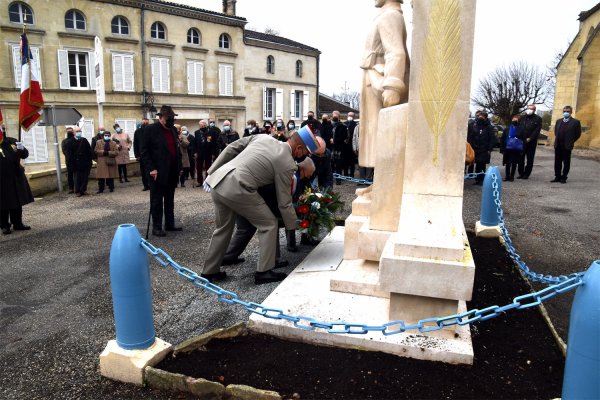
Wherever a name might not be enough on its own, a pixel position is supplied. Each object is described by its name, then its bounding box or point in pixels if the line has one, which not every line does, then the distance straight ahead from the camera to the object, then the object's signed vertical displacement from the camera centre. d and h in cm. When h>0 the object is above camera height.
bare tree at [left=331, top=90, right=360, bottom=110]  7535 +636
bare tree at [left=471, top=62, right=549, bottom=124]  4253 +430
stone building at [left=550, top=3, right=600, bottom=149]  2144 +222
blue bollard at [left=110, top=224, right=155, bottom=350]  312 -111
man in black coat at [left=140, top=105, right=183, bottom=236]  727 -47
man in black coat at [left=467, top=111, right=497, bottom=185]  1169 -4
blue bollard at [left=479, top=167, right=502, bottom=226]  666 -110
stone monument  328 -65
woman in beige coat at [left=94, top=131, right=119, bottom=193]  1228 -92
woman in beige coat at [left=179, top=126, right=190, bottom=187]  1323 -72
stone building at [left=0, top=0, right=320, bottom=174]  2336 +422
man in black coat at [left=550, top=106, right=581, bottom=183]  1148 -6
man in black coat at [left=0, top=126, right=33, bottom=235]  739 -93
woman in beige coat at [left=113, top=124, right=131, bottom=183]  1374 -61
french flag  986 +69
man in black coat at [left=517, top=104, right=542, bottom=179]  1231 +26
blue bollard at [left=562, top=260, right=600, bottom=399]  224 -105
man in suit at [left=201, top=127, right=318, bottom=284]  465 -61
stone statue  443 +66
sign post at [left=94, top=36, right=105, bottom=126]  1433 +185
